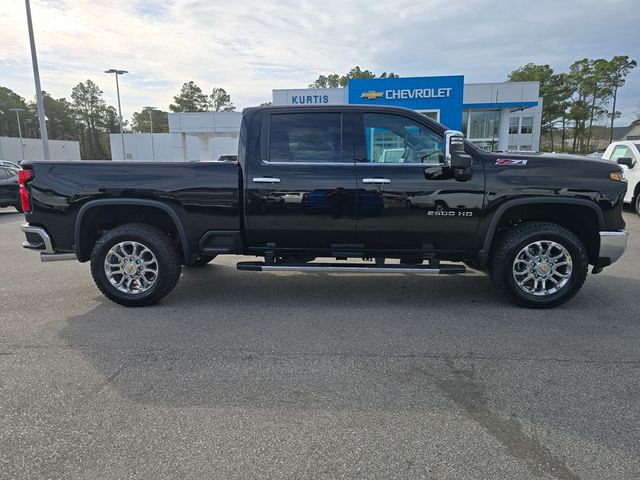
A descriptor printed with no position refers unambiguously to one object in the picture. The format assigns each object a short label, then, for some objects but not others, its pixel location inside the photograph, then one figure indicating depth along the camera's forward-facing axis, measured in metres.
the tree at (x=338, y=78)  85.94
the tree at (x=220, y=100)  98.50
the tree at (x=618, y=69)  57.72
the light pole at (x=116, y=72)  35.18
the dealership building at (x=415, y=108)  20.03
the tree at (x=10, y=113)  82.56
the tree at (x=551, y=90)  61.72
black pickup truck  4.36
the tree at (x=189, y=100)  87.25
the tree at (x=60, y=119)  84.56
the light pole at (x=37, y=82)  15.65
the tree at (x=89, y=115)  91.06
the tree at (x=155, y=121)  98.94
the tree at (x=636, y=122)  65.24
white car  10.94
